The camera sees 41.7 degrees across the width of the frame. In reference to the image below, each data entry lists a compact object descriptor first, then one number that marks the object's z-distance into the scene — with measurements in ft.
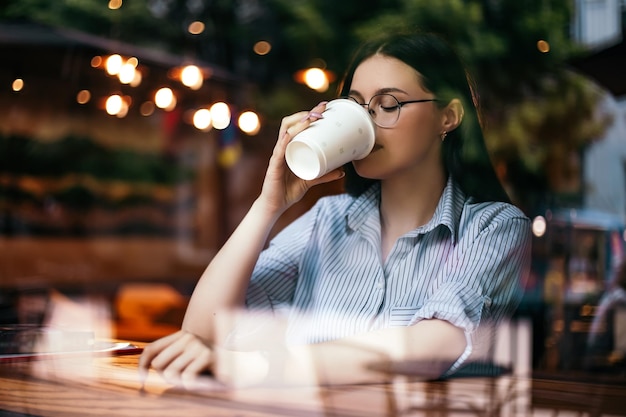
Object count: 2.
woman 4.27
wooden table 4.15
